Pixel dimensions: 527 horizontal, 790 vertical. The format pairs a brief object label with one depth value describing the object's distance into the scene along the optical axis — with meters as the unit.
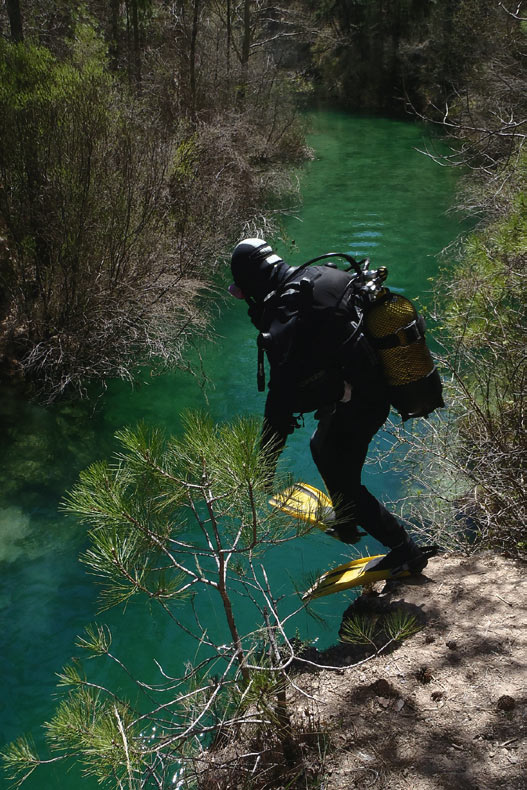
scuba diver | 2.62
